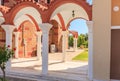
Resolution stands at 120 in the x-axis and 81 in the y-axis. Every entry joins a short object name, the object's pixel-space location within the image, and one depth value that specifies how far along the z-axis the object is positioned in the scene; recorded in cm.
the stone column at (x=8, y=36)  755
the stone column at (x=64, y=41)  1013
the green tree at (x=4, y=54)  516
